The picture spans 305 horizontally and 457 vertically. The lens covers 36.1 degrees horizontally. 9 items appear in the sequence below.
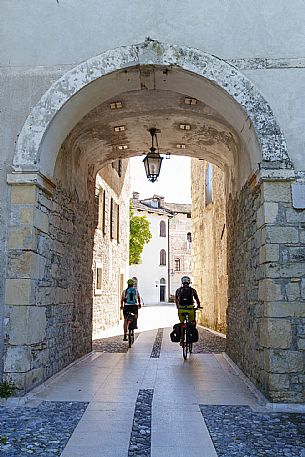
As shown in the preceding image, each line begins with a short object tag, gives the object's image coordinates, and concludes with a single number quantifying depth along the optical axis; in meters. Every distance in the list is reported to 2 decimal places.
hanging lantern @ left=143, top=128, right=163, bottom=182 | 7.26
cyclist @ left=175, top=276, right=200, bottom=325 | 8.09
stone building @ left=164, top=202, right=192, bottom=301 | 43.28
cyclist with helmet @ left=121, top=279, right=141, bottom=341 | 9.55
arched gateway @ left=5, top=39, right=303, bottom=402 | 4.90
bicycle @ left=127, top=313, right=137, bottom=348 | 9.25
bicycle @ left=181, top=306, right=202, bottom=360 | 7.81
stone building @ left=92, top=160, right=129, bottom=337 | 12.20
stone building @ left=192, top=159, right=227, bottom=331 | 11.66
